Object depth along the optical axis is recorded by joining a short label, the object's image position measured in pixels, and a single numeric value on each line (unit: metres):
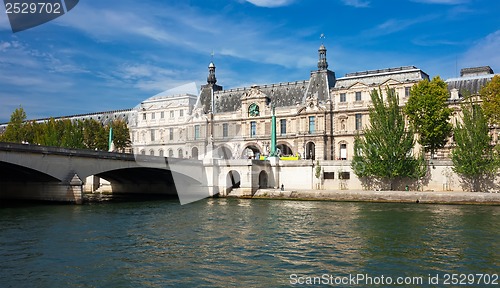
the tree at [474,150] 55.22
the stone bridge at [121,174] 47.84
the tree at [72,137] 80.75
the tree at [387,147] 58.81
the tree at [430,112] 59.78
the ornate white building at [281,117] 76.94
